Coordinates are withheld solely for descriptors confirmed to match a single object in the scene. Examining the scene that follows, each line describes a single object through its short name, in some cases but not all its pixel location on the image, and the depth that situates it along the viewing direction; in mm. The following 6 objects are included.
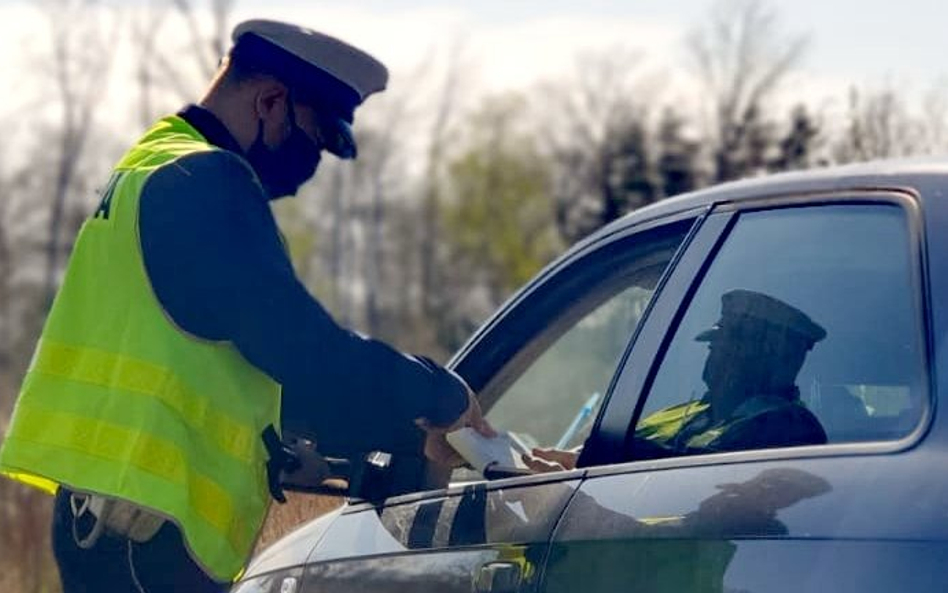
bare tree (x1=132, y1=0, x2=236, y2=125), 42250
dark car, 3146
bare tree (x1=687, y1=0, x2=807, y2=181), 21359
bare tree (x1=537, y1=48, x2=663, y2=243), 30219
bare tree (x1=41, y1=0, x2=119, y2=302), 53312
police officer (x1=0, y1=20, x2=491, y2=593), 4180
